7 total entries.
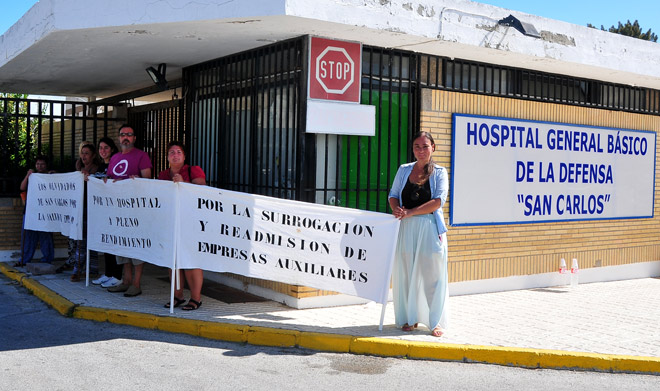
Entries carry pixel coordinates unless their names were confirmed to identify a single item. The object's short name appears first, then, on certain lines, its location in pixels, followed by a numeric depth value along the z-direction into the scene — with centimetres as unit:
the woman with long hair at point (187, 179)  752
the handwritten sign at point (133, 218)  730
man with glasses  820
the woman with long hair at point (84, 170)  909
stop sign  789
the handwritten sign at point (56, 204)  880
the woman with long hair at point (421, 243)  663
